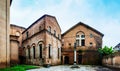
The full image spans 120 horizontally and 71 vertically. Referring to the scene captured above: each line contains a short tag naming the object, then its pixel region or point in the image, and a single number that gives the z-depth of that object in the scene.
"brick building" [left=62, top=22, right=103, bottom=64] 17.08
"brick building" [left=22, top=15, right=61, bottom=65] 12.41
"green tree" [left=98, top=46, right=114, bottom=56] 15.08
